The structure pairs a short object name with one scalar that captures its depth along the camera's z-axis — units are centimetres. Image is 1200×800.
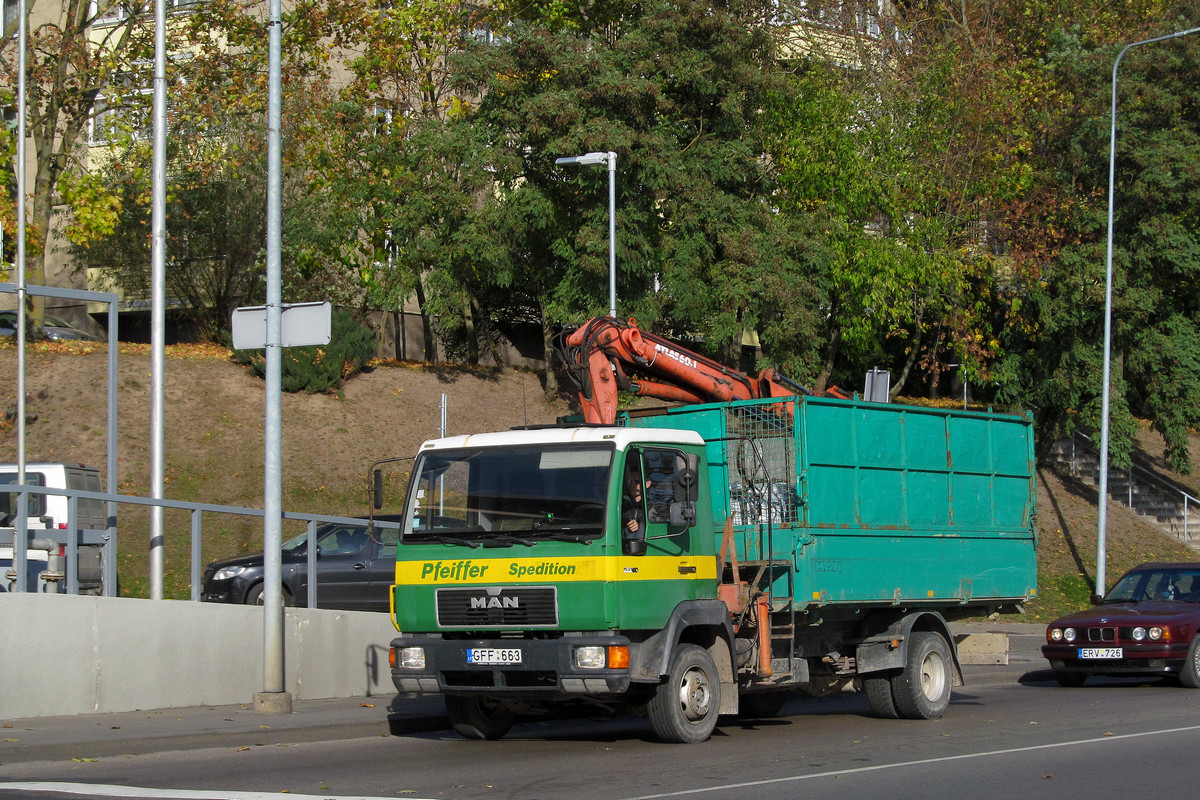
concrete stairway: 3691
